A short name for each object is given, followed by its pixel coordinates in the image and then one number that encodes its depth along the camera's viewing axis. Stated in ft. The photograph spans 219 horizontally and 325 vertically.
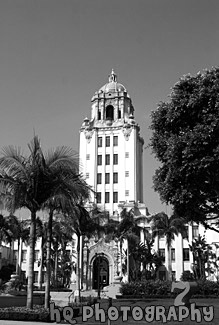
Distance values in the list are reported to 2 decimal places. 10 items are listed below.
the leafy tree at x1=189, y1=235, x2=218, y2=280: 195.72
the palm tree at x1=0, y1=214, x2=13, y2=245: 174.40
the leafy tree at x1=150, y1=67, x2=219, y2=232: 61.98
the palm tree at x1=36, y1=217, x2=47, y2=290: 166.40
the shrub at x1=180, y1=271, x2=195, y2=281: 200.09
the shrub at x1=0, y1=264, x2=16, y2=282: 236.84
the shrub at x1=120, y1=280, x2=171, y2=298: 150.92
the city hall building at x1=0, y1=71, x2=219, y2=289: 234.38
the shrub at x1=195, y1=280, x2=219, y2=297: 147.23
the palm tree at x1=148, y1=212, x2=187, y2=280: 200.75
